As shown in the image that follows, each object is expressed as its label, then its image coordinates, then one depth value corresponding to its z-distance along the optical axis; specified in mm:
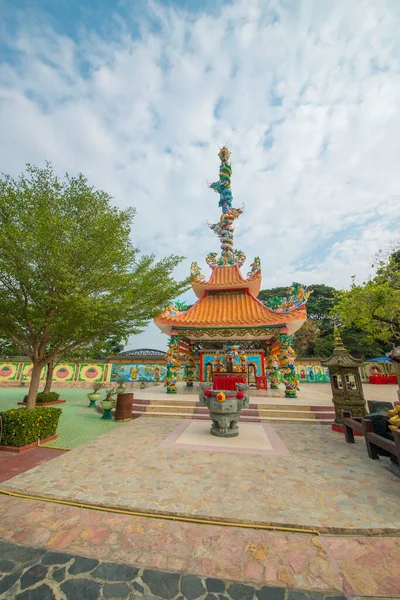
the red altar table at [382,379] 21328
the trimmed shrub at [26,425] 5207
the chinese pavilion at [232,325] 10805
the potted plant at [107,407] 8414
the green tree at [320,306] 35469
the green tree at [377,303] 10508
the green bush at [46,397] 10567
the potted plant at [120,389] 9969
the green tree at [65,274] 5559
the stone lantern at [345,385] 6707
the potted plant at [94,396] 10344
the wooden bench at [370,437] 3996
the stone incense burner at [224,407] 6269
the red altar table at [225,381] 10383
